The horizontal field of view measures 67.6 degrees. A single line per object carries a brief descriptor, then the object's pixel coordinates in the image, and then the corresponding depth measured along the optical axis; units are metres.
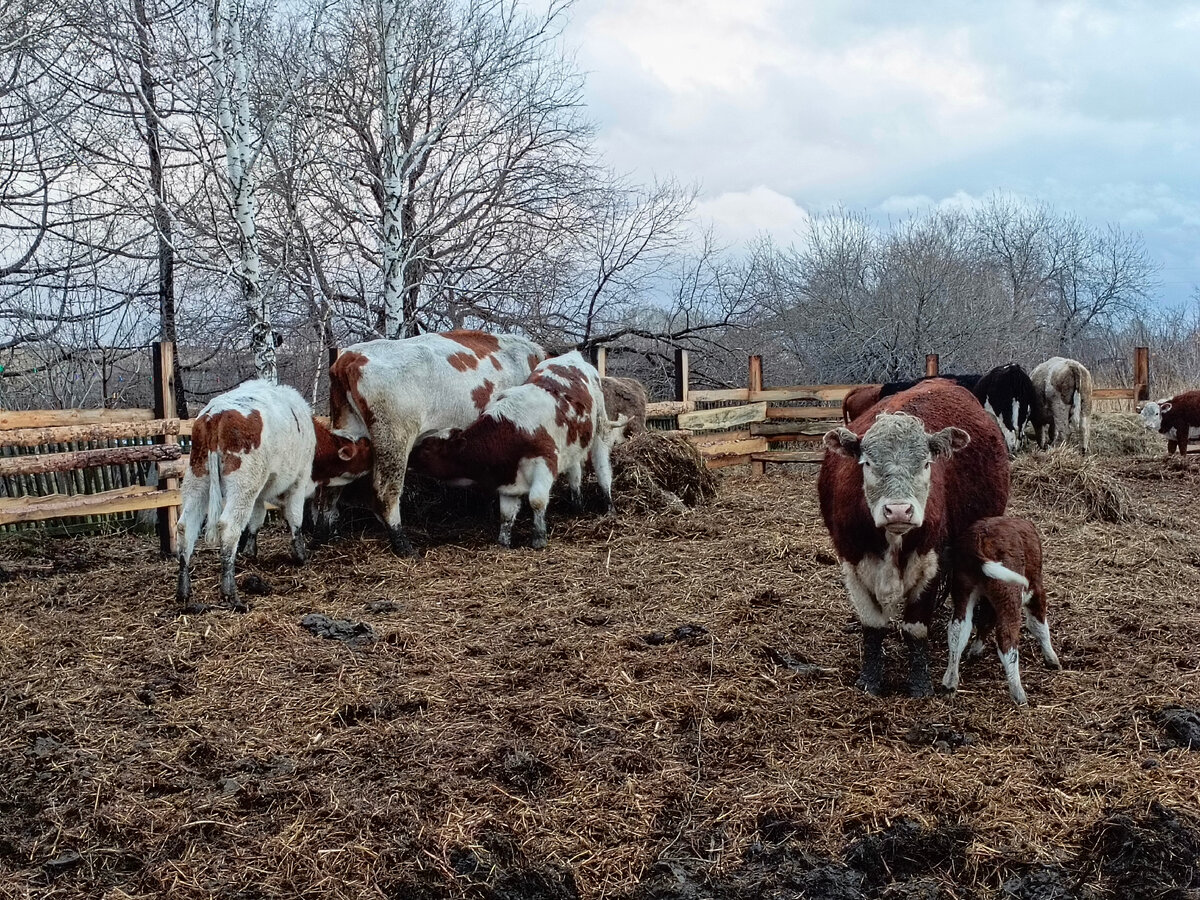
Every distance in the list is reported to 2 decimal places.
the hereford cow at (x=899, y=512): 4.24
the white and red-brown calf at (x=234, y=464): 6.45
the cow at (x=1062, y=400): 14.59
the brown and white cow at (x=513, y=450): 8.39
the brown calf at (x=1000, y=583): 4.46
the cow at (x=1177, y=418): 14.42
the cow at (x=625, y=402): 10.75
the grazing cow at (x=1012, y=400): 14.05
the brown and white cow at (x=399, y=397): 8.20
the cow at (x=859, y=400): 12.47
